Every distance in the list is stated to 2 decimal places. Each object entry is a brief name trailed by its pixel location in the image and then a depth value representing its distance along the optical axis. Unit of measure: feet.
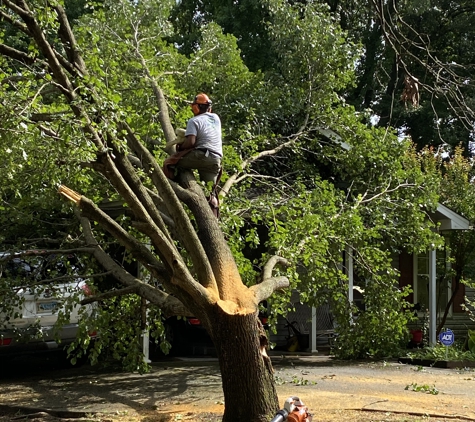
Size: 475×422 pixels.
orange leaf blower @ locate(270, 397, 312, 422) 16.25
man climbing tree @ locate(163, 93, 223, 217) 24.04
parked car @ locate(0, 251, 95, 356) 31.14
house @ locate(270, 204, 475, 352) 46.16
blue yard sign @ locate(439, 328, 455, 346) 39.52
